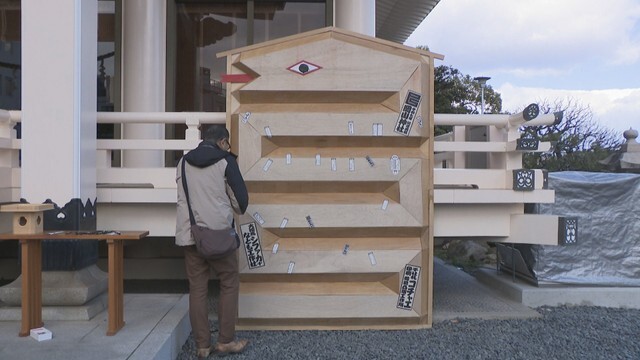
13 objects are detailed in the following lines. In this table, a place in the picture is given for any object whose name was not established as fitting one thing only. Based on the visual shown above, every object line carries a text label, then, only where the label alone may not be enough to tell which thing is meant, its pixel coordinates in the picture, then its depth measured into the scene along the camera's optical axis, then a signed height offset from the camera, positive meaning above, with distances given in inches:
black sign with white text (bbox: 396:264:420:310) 195.3 -40.2
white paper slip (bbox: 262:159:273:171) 191.6 +1.6
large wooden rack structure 192.5 -3.8
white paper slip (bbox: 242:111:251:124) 192.2 +18.2
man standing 160.6 -13.5
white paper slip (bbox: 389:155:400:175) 193.9 +2.3
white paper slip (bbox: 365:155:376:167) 194.2 +3.3
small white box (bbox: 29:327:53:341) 152.0 -45.7
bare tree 602.5 +30.4
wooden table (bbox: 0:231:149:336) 154.8 -29.3
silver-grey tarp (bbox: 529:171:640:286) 244.8 -27.8
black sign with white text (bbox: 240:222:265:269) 192.4 -26.1
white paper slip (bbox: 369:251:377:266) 194.7 -30.7
